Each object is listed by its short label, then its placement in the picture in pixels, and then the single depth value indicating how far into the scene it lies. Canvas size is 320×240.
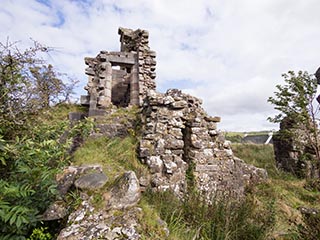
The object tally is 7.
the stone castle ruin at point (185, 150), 4.50
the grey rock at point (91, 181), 3.27
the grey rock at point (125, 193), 2.94
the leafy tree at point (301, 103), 6.80
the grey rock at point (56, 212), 2.80
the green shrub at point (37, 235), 2.44
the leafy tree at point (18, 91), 2.80
